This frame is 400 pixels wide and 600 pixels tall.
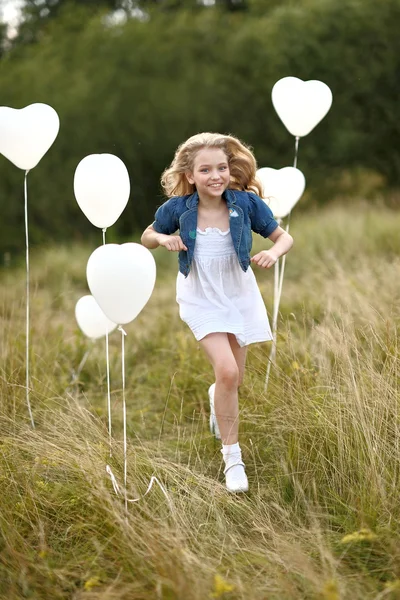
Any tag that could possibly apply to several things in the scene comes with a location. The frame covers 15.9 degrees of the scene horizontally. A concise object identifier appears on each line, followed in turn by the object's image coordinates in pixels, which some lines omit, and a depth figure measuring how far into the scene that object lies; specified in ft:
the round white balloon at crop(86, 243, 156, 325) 16.48
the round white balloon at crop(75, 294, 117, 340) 25.74
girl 18.62
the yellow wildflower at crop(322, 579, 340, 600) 12.65
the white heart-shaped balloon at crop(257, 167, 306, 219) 24.28
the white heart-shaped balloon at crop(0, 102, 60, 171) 21.34
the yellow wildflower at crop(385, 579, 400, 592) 13.35
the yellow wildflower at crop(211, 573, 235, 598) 13.25
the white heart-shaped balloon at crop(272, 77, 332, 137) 23.63
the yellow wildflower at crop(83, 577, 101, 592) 14.25
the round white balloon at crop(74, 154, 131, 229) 19.53
